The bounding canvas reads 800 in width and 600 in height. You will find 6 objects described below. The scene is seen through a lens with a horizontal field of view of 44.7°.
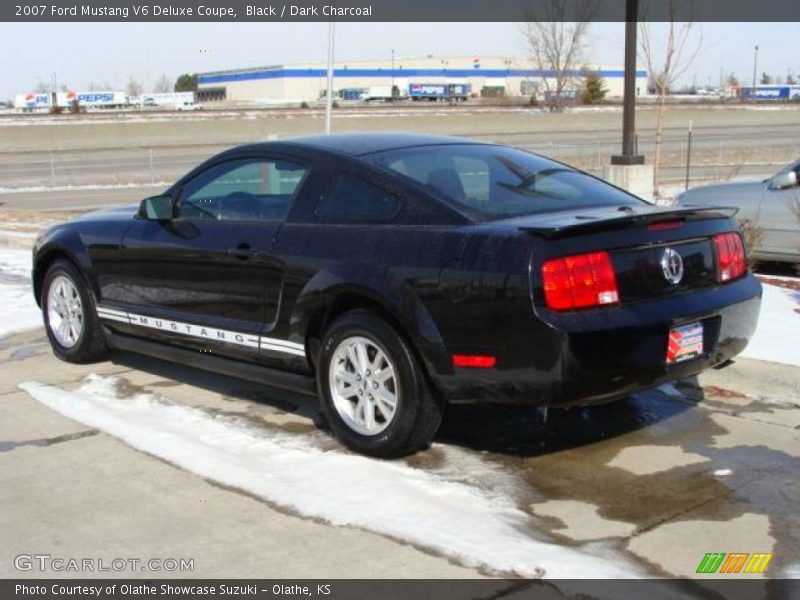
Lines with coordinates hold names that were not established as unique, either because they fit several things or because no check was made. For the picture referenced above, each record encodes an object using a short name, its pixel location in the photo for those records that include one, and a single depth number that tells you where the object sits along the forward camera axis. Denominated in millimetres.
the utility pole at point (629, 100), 13477
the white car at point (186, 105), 100200
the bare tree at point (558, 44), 23625
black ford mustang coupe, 4258
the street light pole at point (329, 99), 11343
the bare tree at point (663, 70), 14648
